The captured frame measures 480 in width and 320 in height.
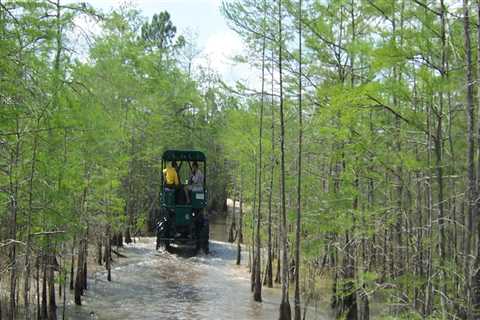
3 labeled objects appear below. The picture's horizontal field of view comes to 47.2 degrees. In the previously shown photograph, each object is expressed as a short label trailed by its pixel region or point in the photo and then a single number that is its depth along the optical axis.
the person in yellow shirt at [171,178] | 22.55
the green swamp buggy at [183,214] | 22.61
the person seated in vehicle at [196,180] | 22.64
